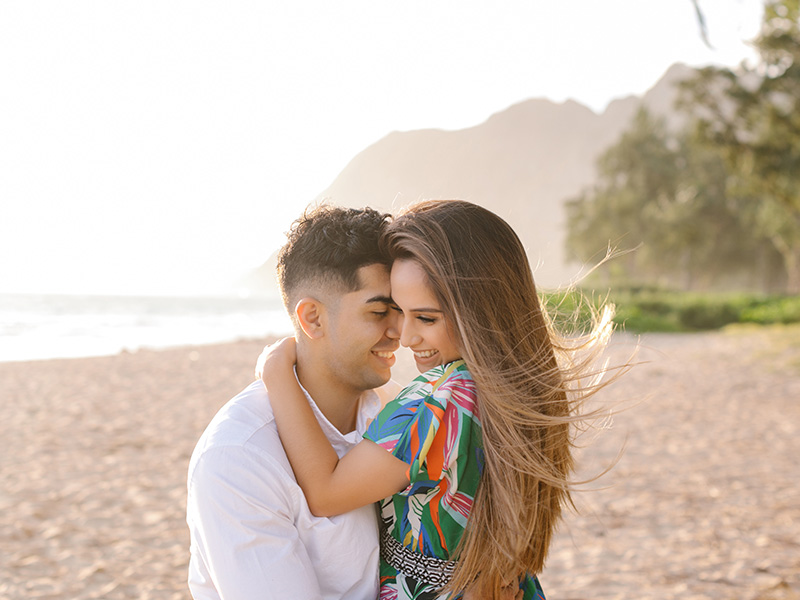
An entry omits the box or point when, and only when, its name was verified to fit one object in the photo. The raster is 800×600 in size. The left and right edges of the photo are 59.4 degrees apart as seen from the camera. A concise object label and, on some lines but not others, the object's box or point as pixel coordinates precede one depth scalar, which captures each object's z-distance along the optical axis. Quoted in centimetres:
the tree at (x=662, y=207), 4088
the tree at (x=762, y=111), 1229
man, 182
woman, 200
